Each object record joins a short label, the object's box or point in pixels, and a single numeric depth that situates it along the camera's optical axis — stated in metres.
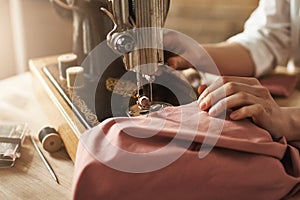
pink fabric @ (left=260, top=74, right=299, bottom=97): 1.27
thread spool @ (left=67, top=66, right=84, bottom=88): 1.21
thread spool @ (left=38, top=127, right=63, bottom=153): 1.10
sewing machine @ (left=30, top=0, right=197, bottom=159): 1.01
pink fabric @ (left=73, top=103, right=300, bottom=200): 0.86
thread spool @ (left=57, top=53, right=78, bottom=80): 1.29
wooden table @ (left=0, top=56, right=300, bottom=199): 1.00
